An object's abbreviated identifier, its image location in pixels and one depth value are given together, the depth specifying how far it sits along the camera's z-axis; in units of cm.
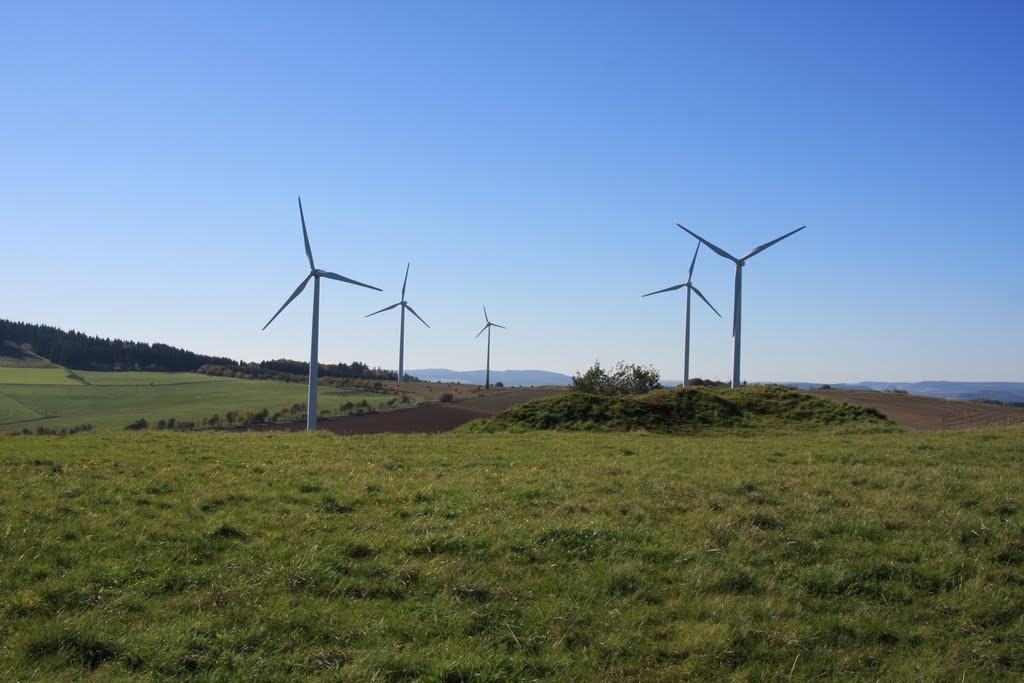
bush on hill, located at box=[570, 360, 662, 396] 6134
